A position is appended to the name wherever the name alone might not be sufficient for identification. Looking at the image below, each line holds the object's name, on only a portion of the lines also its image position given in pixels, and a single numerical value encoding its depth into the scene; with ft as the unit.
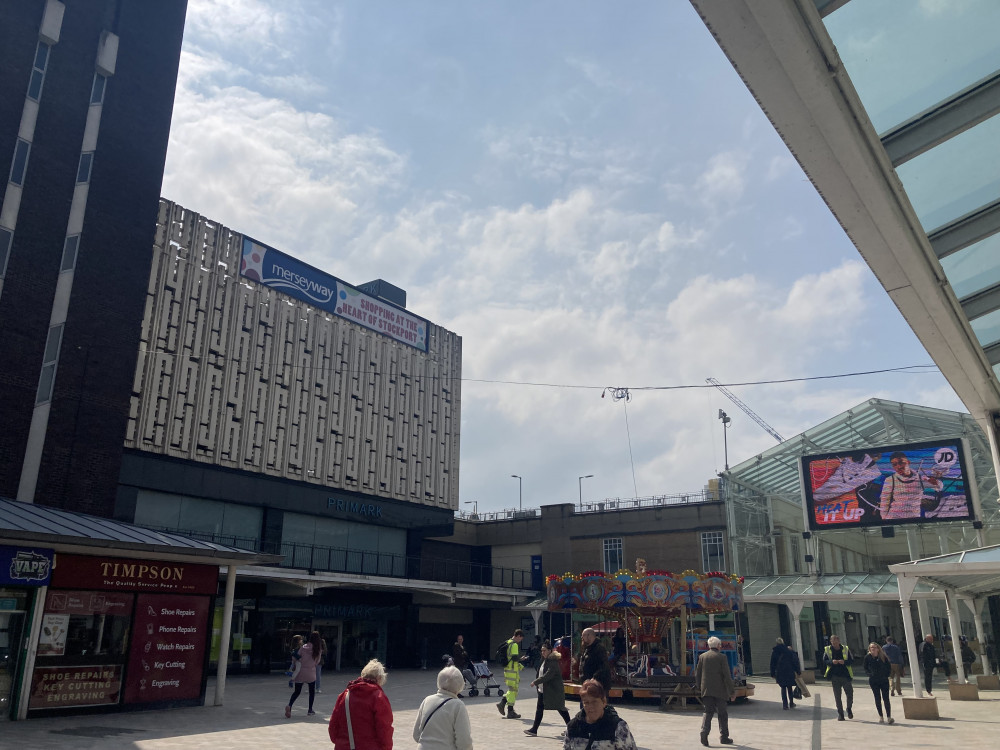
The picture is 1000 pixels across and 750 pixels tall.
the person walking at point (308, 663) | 48.83
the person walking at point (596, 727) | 16.38
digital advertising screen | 100.32
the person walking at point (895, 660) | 64.03
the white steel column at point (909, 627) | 52.33
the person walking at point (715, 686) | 39.52
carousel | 63.72
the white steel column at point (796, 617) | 95.51
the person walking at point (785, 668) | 57.41
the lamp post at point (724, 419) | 159.43
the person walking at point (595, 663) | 38.37
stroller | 66.61
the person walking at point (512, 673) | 50.26
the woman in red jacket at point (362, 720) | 19.17
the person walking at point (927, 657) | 67.05
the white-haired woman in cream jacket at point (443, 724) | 18.62
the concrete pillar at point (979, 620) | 79.77
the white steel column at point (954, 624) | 67.00
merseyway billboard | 101.45
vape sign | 40.68
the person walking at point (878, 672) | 49.03
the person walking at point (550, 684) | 41.45
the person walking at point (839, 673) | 51.19
